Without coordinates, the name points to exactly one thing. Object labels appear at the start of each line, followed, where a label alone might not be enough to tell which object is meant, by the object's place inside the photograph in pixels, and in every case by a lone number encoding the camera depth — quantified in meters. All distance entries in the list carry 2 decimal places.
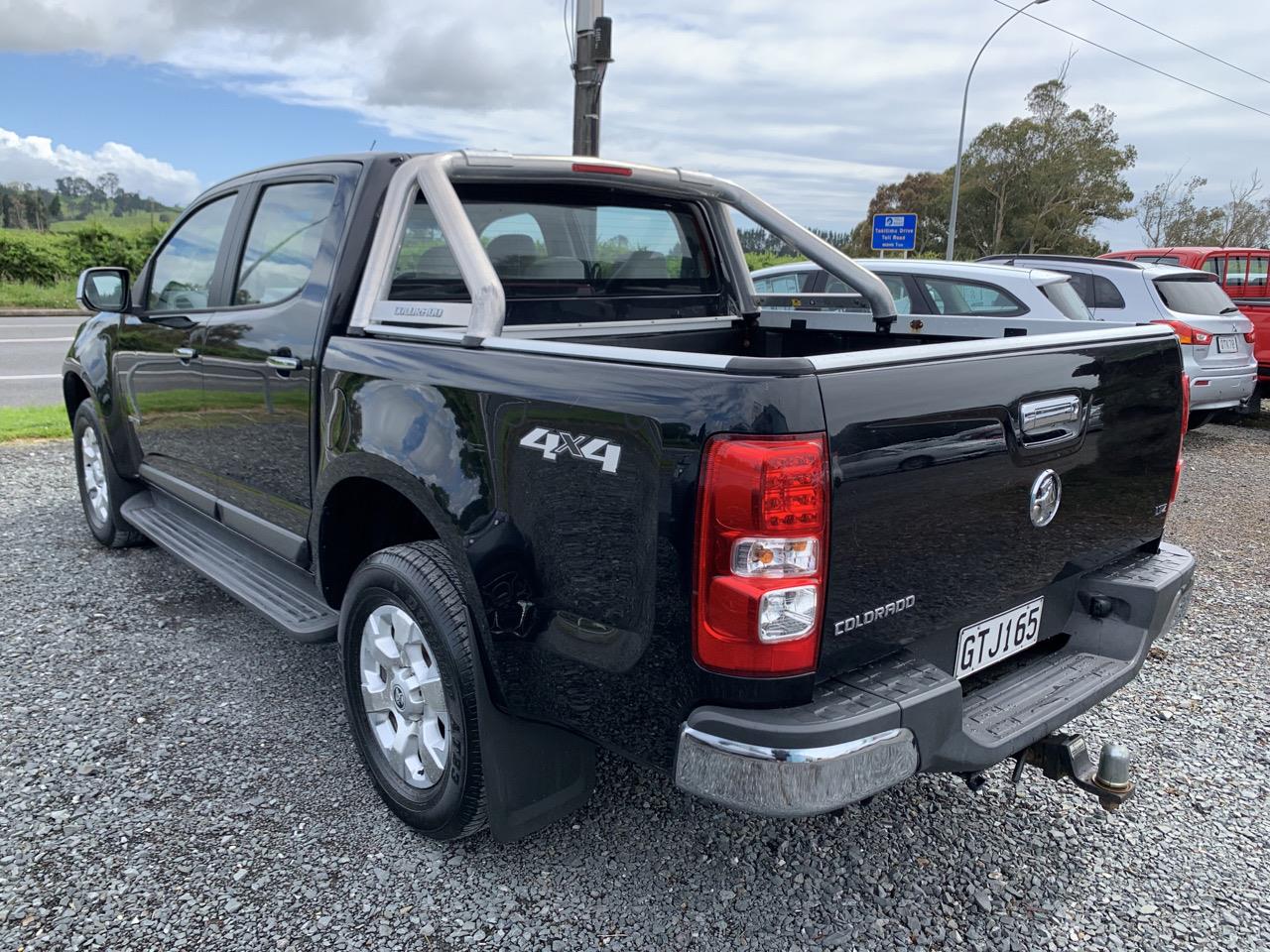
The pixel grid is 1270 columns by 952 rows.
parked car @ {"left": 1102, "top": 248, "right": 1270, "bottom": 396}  12.28
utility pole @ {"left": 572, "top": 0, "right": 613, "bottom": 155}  7.94
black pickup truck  1.82
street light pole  25.03
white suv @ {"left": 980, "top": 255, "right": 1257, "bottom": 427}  8.70
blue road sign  21.33
